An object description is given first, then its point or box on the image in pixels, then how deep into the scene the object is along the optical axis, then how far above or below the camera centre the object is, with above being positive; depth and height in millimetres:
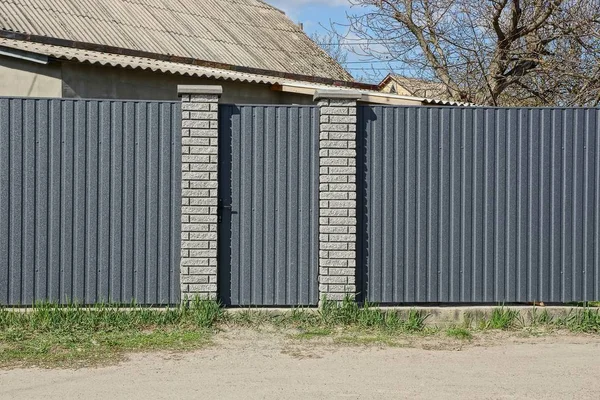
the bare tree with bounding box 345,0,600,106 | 13531 +2826
